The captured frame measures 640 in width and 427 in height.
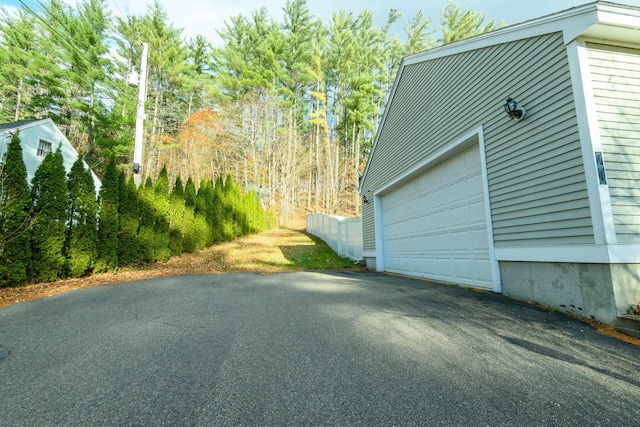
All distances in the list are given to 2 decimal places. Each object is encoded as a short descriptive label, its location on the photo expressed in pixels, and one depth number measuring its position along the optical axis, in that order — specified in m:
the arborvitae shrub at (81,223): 5.60
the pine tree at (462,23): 16.88
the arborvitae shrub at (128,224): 6.62
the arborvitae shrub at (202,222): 9.64
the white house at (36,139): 10.80
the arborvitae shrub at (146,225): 7.13
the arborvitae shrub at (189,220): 9.23
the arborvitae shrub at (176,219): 8.46
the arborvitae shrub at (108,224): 6.12
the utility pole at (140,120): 8.85
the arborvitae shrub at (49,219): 5.09
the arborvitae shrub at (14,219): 4.69
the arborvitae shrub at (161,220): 7.65
